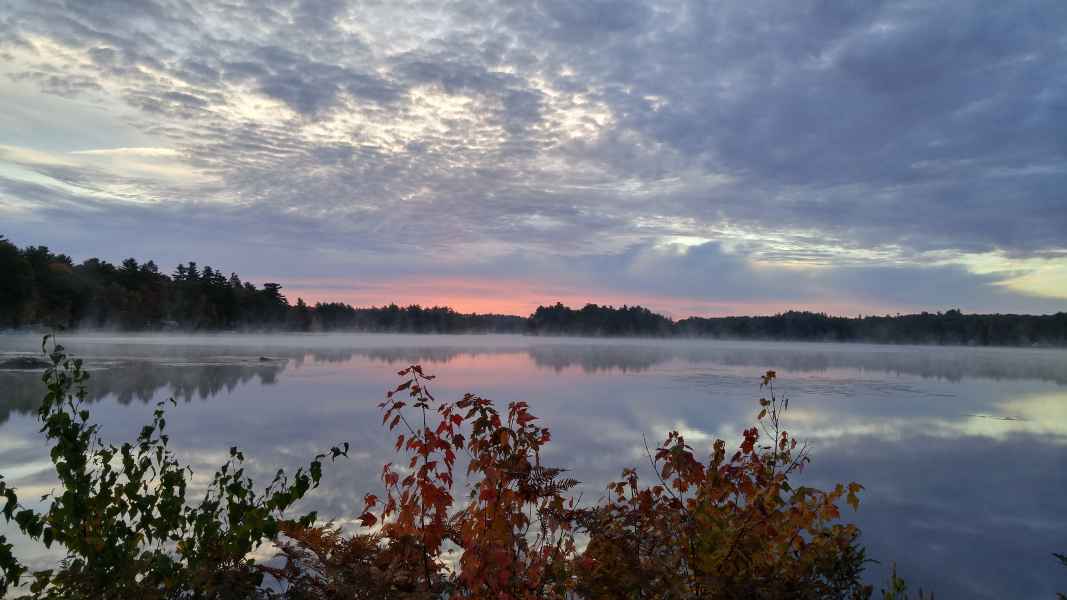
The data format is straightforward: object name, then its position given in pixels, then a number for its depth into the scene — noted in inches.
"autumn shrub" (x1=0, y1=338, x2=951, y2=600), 157.4
